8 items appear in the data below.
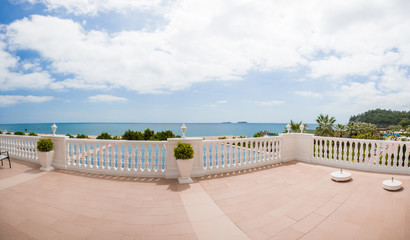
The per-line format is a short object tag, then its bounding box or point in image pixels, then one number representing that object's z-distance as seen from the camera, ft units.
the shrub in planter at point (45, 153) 18.67
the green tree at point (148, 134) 94.88
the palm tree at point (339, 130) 114.73
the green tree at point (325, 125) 95.04
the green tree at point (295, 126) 90.73
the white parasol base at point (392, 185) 13.14
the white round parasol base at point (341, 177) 15.20
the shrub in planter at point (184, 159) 15.10
